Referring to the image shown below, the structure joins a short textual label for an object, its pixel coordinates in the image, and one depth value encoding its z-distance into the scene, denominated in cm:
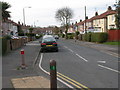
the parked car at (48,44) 1916
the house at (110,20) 5299
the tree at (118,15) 2507
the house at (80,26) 9690
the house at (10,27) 6577
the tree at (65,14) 7069
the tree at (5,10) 3412
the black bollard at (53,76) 546
